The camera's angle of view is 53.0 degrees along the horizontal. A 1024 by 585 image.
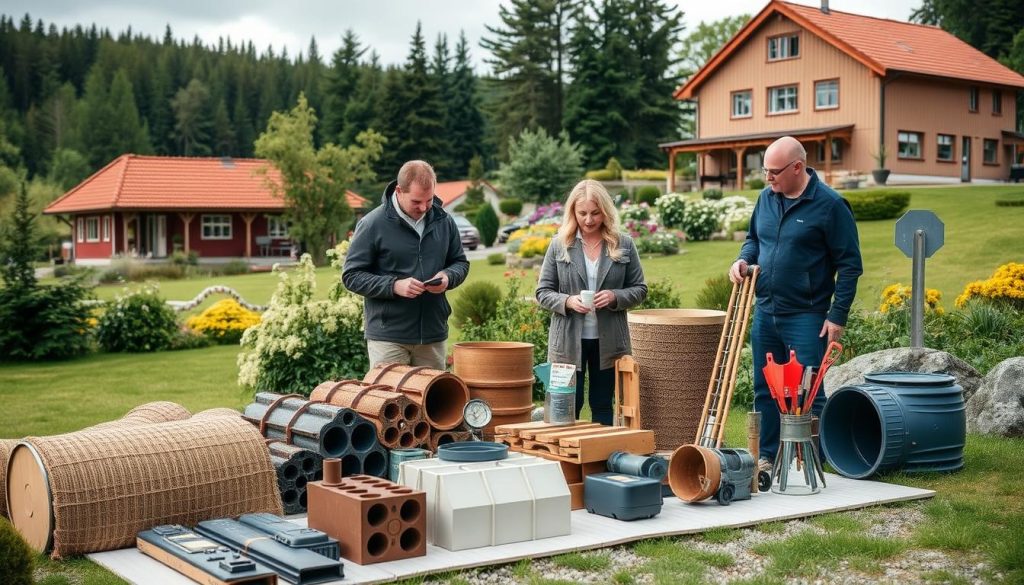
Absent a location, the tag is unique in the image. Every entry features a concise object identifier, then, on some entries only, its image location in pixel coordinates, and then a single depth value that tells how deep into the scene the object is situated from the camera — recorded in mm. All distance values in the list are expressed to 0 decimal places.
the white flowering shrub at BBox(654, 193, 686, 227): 24641
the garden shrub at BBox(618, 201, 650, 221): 23984
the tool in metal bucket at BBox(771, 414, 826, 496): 5824
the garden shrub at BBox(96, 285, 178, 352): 15406
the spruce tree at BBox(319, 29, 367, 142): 69312
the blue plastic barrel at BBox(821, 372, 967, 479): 6238
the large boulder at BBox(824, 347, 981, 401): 7742
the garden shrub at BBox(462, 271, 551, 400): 10180
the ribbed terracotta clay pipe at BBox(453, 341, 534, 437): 6285
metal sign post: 8117
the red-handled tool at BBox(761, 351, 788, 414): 5711
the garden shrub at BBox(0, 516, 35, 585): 3625
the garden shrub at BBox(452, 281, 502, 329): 12625
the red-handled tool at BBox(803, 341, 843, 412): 5832
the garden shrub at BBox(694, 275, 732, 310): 10914
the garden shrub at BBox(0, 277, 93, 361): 14508
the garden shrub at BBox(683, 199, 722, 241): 23844
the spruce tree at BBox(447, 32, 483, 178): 70438
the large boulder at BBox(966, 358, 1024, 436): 7352
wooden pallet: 5625
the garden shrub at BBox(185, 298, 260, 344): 16062
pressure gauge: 6004
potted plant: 31734
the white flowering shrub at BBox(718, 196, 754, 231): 23828
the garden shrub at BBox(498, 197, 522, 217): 47562
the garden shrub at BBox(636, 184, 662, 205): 36719
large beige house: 35406
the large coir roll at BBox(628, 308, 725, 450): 6707
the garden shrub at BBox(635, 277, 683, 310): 10788
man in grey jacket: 6141
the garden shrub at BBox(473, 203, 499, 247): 36562
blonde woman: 6262
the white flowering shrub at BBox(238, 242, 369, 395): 9312
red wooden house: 39625
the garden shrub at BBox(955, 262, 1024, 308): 11180
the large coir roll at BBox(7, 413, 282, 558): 4852
